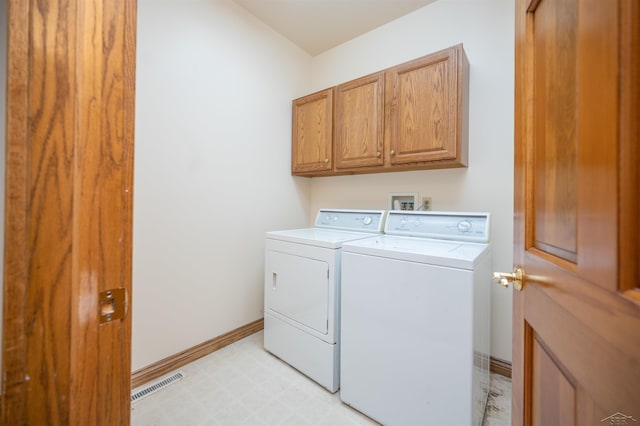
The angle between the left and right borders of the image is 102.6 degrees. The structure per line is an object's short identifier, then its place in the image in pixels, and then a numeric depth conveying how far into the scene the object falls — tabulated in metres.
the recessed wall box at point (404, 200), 2.09
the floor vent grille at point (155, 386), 1.48
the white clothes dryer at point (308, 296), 1.55
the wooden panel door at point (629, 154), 0.33
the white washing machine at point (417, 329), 1.11
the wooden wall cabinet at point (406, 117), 1.64
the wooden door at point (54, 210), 0.48
